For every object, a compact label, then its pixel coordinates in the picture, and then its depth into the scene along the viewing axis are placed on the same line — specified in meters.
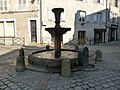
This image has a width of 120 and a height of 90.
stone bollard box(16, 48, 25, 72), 4.03
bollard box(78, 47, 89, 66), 4.19
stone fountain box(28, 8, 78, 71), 4.12
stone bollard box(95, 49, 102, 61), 5.35
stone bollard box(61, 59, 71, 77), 3.57
